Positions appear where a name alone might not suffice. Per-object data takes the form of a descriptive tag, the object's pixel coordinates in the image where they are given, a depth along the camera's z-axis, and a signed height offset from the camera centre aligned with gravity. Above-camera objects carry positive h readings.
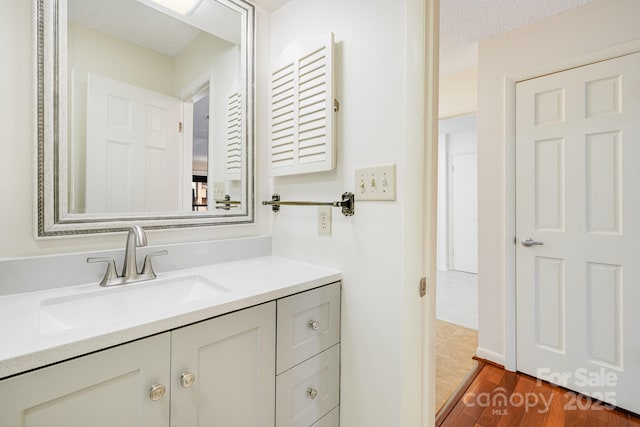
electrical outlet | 1.27 -0.03
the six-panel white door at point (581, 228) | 1.55 -0.08
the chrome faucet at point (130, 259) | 1.03 -0.17
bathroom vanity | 0.59 -0.36
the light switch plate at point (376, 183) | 1.04 +0.12
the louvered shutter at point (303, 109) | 1.19 +0.48
